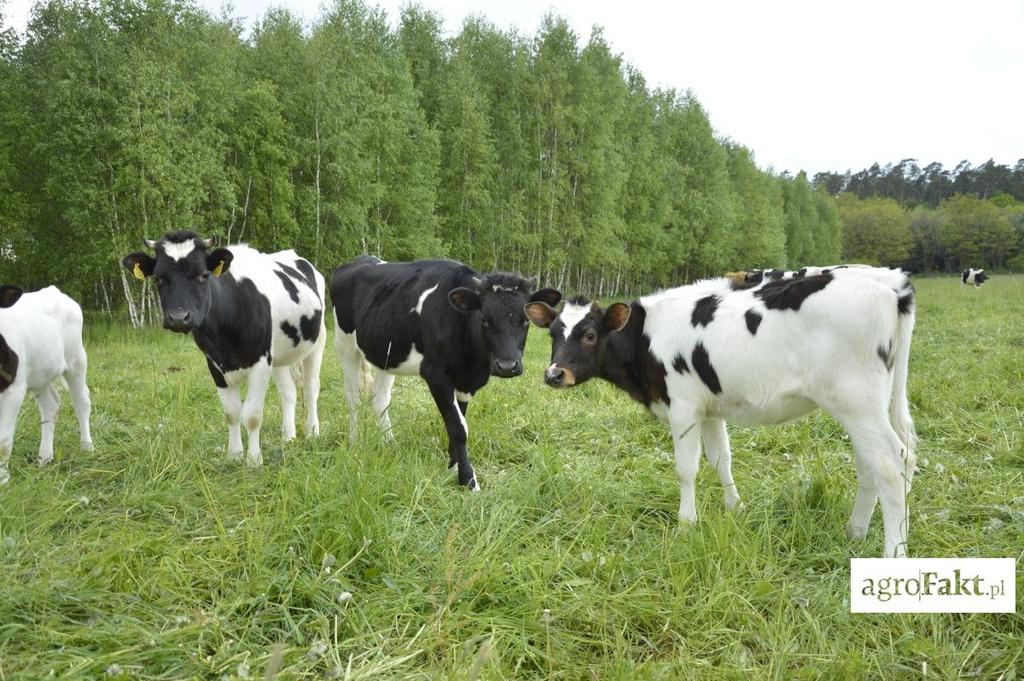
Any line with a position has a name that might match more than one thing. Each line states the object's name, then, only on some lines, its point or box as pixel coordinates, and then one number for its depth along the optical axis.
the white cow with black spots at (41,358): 5.31
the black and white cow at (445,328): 5.49
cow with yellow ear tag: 5.62
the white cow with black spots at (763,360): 3.95
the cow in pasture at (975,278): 40.41
